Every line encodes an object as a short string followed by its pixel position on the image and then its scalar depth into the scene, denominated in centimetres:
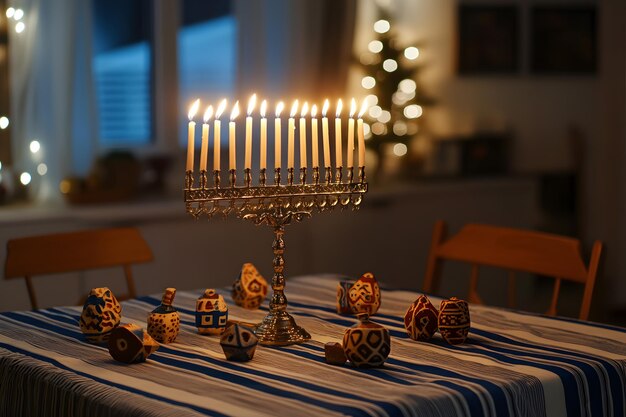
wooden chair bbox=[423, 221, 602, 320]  263
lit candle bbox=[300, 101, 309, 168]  228
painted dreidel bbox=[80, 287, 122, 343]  227
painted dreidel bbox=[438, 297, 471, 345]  224
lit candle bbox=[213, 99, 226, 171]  220
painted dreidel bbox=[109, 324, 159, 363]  212
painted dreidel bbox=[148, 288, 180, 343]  228
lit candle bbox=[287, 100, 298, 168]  225
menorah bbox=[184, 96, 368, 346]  227
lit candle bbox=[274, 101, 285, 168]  223
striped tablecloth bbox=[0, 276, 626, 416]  190
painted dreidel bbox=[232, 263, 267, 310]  260
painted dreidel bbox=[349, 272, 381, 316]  251
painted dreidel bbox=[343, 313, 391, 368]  207
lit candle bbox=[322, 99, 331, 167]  230
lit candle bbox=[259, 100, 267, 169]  217
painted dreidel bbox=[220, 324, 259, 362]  213
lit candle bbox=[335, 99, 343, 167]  228
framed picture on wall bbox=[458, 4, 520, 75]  615
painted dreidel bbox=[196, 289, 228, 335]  235
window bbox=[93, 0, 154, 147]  478
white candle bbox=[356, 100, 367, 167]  236
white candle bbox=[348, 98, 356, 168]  233
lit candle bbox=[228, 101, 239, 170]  222
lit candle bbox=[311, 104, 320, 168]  225
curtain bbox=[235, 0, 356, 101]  500
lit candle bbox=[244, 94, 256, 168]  222
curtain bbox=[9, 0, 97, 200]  425
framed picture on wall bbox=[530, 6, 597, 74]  643
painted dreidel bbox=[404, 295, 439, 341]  228
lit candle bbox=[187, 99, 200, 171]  220
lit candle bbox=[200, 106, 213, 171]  217
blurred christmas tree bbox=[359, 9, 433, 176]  557
